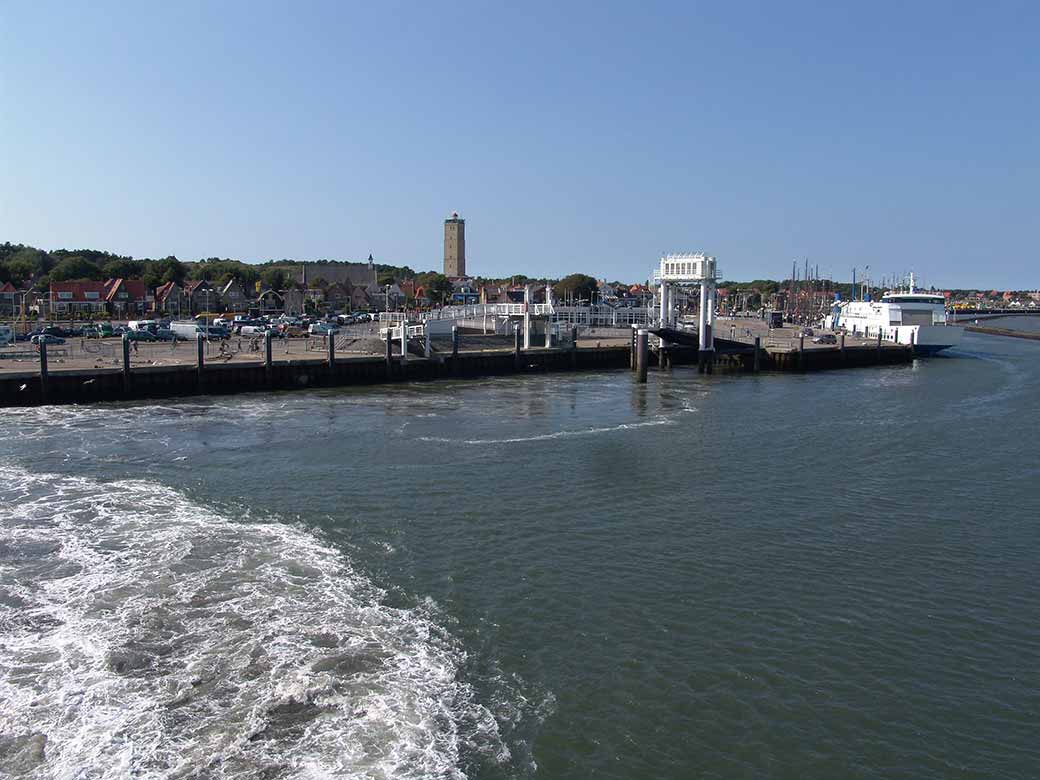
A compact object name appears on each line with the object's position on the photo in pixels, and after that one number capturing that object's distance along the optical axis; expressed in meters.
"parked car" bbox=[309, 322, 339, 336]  66.25
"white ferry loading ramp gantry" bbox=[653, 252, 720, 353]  54.81
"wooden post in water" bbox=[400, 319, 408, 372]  47.94
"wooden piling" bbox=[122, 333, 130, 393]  38.38
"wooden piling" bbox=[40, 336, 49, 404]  36.44
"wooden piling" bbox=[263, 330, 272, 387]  42.53
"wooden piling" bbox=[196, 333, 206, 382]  40.38
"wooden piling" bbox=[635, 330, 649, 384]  47.41
